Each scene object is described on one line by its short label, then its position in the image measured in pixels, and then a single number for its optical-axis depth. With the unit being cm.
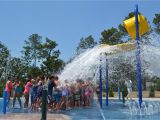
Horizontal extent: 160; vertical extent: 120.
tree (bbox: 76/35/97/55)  3338
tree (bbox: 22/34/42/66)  2966
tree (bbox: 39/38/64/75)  2604
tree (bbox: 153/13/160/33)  2467
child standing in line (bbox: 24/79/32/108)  917
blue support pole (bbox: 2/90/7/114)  771
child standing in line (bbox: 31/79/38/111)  876
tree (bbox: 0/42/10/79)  2649
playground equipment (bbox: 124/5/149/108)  839
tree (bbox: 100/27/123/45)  2546
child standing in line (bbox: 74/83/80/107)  948
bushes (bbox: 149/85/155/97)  1905
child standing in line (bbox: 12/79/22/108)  953
